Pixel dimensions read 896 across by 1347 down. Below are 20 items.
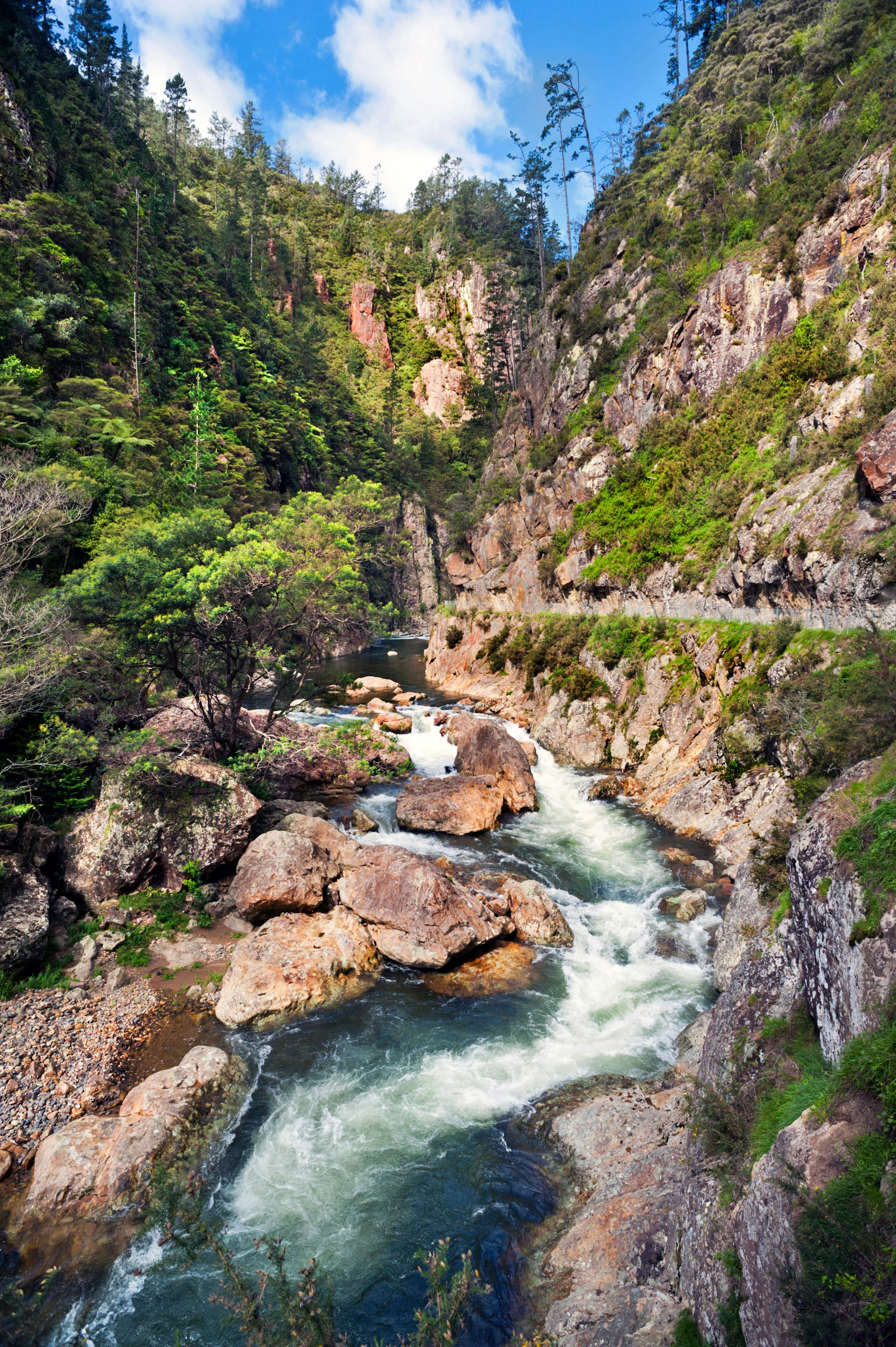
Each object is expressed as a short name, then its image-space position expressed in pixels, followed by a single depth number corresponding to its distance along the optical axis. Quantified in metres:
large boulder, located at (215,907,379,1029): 10.41
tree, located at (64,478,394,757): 13.72
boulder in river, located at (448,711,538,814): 19.86
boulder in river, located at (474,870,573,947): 12.65
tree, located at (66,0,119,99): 54.44
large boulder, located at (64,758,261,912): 12.54
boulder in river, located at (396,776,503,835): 17.64
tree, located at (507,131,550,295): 60.03
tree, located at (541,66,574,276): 52.19
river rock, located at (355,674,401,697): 35.66
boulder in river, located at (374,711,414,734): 26.91
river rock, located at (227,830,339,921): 12.81
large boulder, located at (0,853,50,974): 10.15
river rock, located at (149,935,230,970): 11.54
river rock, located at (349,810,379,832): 17.28
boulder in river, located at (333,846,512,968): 11.80
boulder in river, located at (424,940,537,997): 11.23
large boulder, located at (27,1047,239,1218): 7.02
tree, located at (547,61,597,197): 51.84
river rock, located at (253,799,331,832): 15.94
